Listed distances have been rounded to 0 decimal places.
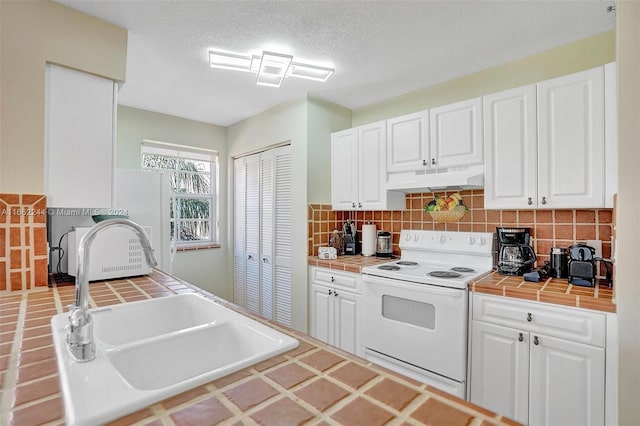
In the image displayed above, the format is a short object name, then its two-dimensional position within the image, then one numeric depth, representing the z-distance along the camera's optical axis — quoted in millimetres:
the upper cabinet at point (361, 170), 2699
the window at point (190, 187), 3547
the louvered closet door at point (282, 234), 3127
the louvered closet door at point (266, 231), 3334
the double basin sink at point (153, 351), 615
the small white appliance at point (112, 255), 1783
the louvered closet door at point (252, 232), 3553
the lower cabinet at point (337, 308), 2441
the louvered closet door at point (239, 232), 3791
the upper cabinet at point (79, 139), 1640
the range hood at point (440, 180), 2116
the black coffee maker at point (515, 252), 2030
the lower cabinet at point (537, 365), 1491
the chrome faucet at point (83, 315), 787
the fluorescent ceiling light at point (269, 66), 2102
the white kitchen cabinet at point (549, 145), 1718
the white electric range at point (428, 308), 1857
